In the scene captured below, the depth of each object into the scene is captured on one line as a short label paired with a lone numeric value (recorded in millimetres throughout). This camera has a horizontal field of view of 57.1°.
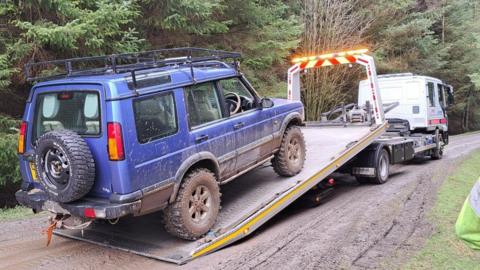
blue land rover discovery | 4328
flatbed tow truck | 5086
